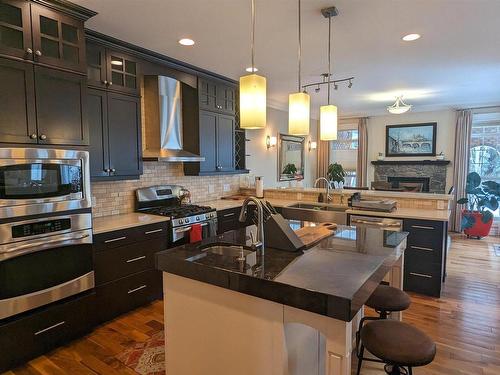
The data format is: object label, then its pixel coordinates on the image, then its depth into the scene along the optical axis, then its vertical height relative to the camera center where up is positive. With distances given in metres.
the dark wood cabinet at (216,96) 4.23 +1.00
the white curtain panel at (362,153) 7.82 +0.32
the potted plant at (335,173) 4.96 -0.12
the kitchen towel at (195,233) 3.52 -0.75
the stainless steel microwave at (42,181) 2.11 -0.11
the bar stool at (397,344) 1.45 -0.87
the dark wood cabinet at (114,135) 3.01 +0.31
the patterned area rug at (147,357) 2.26 -1.45
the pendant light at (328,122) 2.33 +0.33
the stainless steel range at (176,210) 3.43 -0.52
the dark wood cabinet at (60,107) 2.35 +0.47
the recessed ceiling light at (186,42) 3.14 +1.26
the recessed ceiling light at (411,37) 2.99 +1.24
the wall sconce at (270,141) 6.30 +0.49
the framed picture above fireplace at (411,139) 7.07 +0.61
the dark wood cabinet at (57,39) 2.32 +0.99
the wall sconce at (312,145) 8.00 +0.53
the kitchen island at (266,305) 1.26 -0.64
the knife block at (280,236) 1.81 -0.41
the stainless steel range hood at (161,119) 3.68 +0.57
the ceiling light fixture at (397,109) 5.19 +0.94
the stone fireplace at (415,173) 6.98 -0.17
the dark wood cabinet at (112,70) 2.98 +0.97
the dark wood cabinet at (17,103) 2.14 +0.45
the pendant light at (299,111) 2.12 +0.37
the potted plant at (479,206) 5.98 -0.78
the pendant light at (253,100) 1.82 +0.38
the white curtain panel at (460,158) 6.54 +0.16
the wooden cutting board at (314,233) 2.00 -0.47
